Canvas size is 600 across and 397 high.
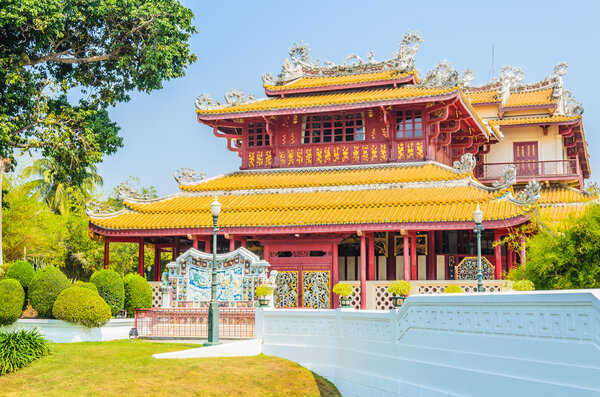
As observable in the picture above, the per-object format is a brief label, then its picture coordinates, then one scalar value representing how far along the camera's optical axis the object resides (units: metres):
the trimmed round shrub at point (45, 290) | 22.54
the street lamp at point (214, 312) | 20.56
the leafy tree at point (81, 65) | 27.89
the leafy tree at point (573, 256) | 15.09
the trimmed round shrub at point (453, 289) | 21.36
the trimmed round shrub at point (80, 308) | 22.05
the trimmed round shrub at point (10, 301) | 22.03
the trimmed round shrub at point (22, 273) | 23.19
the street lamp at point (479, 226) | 21.78
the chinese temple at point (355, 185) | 25.66
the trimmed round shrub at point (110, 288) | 23.75
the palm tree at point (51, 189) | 56.12
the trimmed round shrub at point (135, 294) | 24.81
